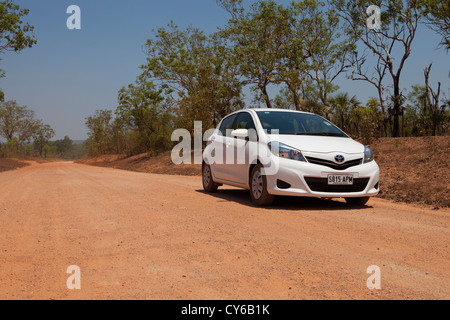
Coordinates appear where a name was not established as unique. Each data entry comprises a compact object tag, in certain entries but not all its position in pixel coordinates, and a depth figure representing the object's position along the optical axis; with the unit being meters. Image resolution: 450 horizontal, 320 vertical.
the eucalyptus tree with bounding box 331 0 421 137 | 28.56
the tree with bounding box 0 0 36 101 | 24.56
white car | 7.32
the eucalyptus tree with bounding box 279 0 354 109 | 30.77
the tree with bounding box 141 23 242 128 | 28.25
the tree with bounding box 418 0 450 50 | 21.58
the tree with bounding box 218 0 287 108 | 30.55
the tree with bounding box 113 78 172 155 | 35.62
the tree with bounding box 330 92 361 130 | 27.70
